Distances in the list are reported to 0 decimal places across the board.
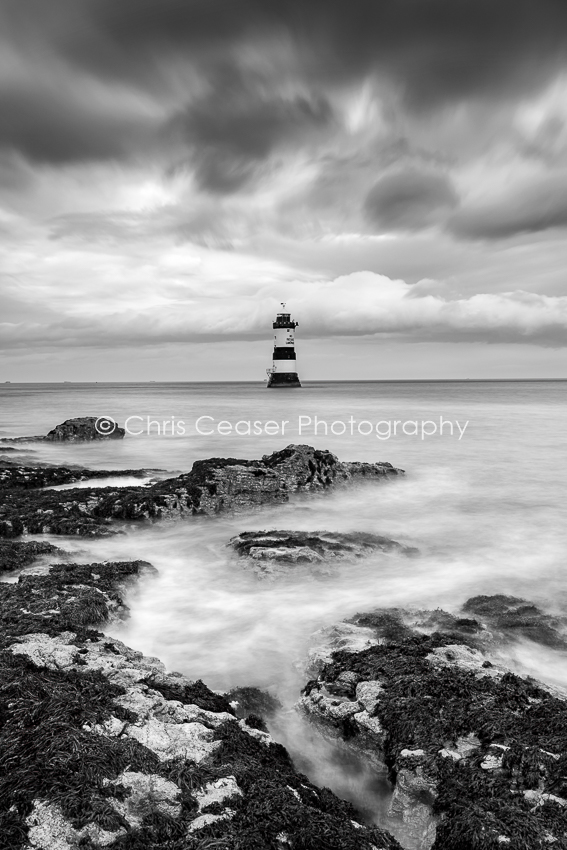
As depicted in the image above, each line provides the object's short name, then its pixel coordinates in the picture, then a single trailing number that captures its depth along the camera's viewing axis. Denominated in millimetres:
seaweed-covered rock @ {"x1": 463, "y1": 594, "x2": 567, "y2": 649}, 7211
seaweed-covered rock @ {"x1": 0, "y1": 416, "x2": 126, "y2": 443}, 27000
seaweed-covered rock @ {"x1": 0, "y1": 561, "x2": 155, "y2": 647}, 6164
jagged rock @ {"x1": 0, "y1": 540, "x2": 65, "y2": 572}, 8758
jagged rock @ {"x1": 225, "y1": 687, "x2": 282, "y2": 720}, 5418
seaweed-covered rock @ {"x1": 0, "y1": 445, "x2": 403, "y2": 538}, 11664
